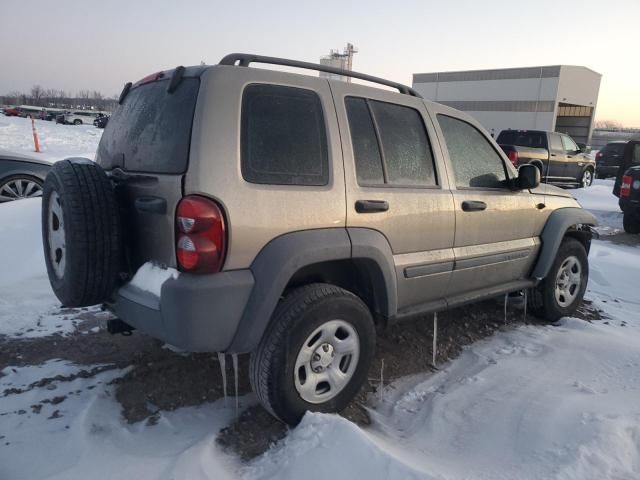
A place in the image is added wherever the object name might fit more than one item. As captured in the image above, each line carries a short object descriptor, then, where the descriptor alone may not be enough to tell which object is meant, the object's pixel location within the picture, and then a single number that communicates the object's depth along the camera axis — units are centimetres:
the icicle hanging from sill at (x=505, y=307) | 456
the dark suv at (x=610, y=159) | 1982
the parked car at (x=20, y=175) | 700
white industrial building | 4200
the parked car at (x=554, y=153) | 1442
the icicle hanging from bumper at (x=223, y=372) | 270
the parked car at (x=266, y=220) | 229
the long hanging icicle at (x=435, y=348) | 367
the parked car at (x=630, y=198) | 871
